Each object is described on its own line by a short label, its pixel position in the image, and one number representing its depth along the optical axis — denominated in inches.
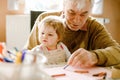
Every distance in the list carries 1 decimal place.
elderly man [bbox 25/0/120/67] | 44.6
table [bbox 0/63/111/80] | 21.0
